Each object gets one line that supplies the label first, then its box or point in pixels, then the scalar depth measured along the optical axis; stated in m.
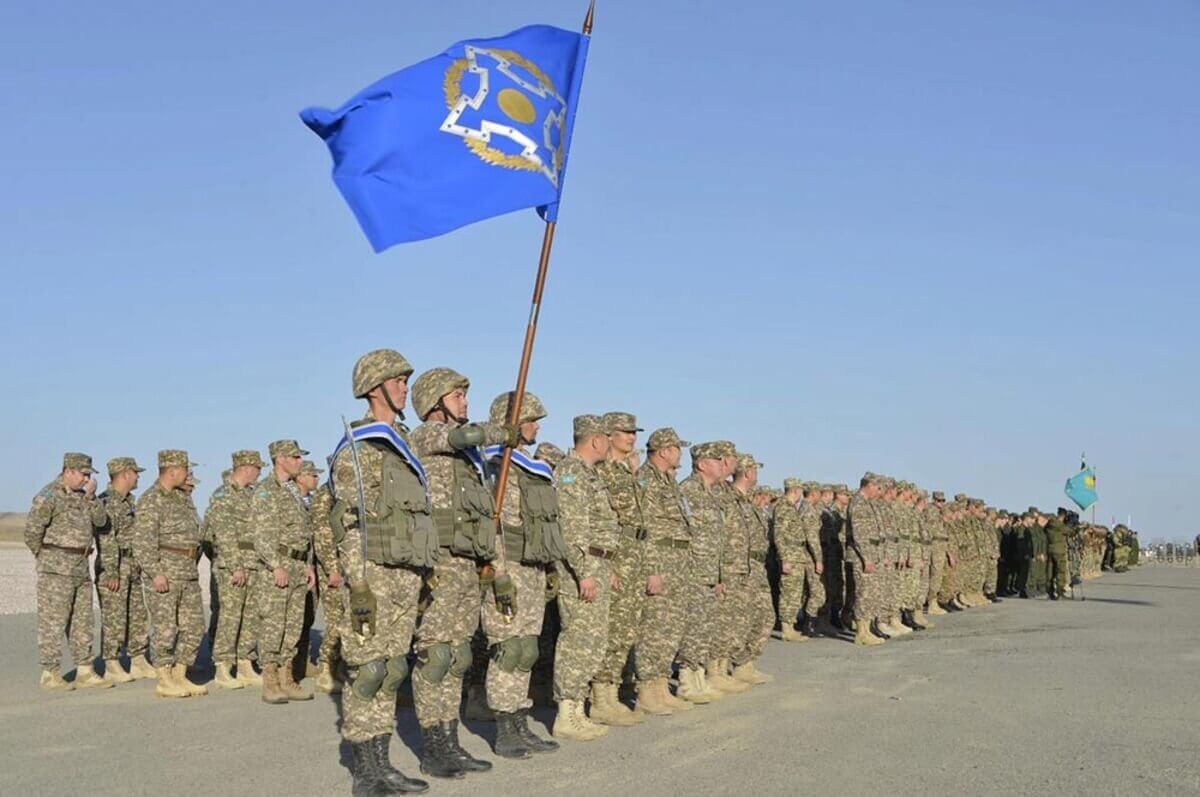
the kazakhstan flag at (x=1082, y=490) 38.75
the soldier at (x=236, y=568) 10.76
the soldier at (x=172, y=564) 10.59
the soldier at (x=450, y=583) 6.60
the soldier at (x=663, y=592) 8.90
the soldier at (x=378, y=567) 6.10
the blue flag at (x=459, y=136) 6.91
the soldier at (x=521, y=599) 7.23
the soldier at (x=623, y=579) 8.48
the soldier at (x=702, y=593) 9.55
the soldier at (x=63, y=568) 10.97
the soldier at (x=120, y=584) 11.85
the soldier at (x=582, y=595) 7.90
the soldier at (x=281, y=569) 10.02
